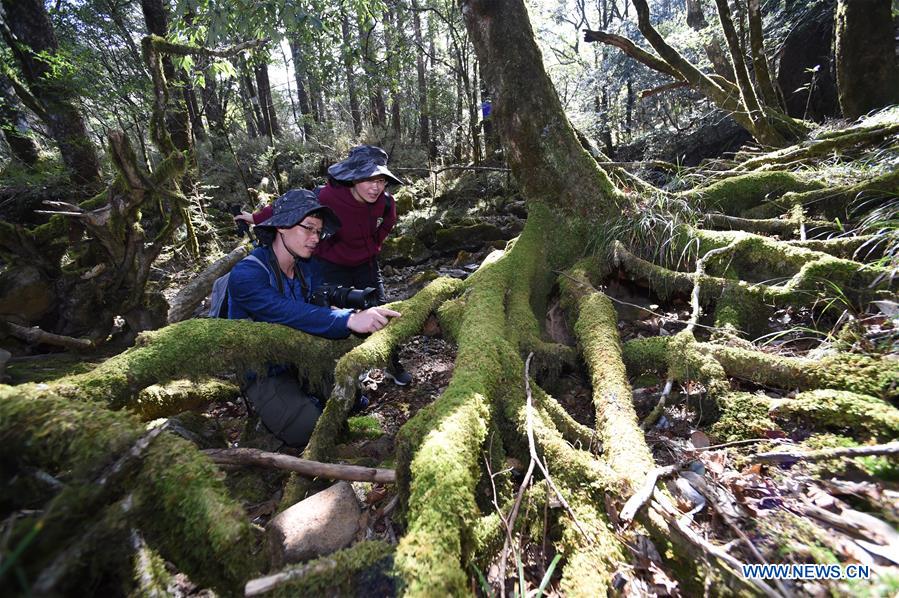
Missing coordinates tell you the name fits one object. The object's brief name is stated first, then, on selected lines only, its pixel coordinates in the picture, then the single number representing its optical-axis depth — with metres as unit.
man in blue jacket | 3.09
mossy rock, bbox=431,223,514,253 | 9.38
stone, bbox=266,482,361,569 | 1.75
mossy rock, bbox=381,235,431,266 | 9.49
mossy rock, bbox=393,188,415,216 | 11.84
